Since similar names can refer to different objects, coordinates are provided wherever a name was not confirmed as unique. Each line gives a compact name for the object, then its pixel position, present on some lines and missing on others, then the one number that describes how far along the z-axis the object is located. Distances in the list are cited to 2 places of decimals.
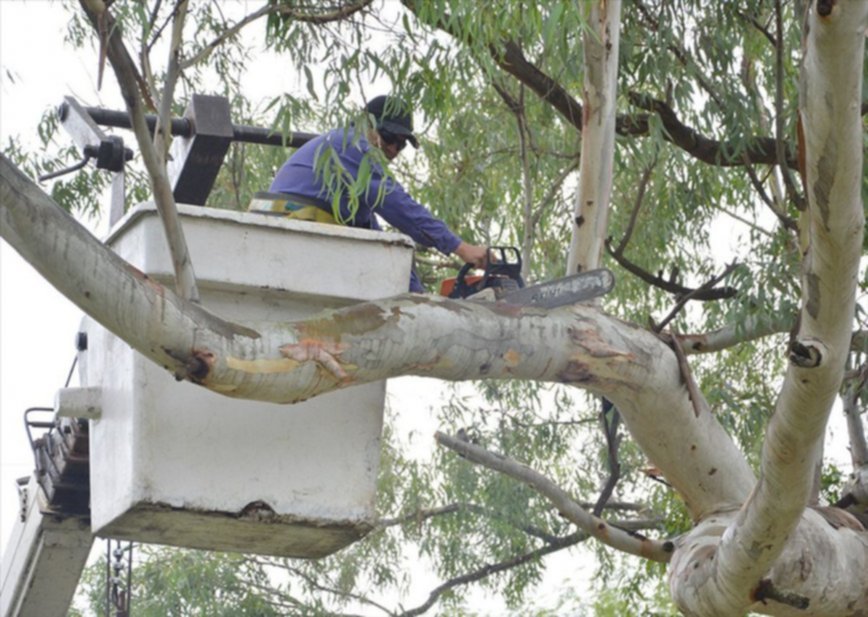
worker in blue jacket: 9.75
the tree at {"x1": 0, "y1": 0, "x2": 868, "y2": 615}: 7.46
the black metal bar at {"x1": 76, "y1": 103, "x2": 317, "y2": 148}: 10.07
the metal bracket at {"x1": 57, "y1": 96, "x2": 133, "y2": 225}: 9.73
